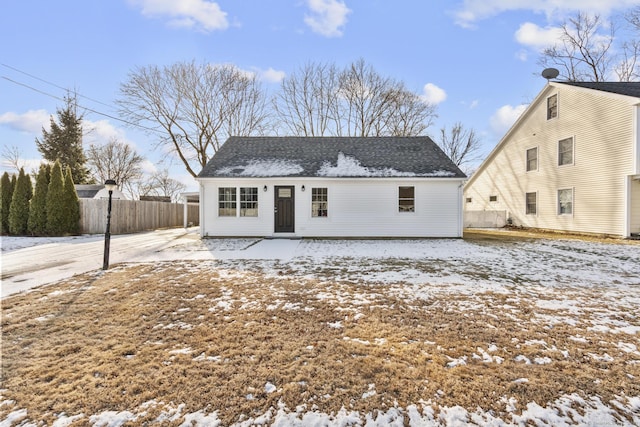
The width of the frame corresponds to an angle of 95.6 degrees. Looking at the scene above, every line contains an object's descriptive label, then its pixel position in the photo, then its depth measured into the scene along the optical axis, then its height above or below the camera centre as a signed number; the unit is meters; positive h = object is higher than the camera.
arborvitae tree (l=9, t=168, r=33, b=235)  12.98 +0.07
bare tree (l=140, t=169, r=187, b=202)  38.78 +3.43
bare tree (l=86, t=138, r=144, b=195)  32.12 +5.43
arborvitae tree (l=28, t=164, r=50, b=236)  12.89 -0.02
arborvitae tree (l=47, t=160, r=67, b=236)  12.88 +0.21
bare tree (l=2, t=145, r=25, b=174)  29.14 +5.43
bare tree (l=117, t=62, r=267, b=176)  20.58 +8.14
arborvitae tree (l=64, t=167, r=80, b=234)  13.23 +0.16
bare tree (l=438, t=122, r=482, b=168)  33.00 +7.66
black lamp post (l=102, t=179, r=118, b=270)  6.55 -0.67
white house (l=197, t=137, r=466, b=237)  12.16 +0.30
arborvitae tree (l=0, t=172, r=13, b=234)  13.19 +0.44
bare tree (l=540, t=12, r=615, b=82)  21.31 +12.25
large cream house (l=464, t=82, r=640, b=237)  11.55 +2.29
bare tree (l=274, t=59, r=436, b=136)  23.67 +9.02
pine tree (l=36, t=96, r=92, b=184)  25.00 +5.95
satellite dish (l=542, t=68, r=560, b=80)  15.80 +7.51
